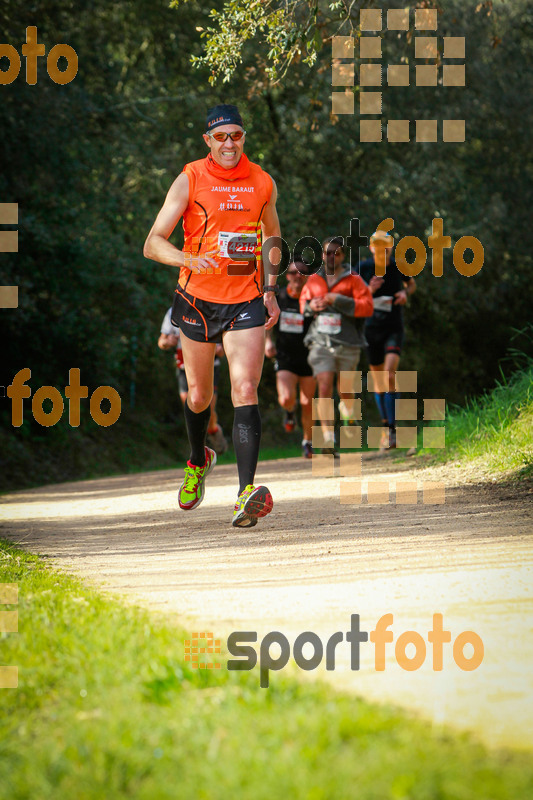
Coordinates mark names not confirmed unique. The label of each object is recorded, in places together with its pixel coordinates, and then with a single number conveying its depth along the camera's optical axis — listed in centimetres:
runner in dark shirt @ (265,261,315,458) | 2298
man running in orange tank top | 1143
